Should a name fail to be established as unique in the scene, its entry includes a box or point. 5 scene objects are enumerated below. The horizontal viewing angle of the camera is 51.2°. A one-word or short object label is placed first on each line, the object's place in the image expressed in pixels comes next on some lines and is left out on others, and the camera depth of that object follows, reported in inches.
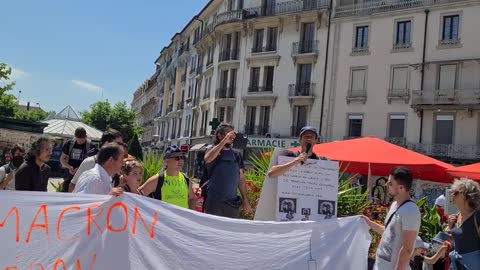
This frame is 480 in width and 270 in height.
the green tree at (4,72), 1194.0
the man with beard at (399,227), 165.9
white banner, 159.6
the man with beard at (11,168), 295.1
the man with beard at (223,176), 226.1
